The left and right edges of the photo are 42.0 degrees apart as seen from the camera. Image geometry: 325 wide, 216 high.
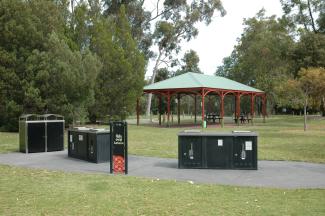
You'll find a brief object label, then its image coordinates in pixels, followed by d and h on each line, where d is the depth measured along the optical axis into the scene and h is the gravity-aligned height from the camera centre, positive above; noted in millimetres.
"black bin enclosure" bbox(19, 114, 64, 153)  15469 -883
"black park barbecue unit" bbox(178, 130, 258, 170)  11461 -1083
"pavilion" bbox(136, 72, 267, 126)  33362 +2022
